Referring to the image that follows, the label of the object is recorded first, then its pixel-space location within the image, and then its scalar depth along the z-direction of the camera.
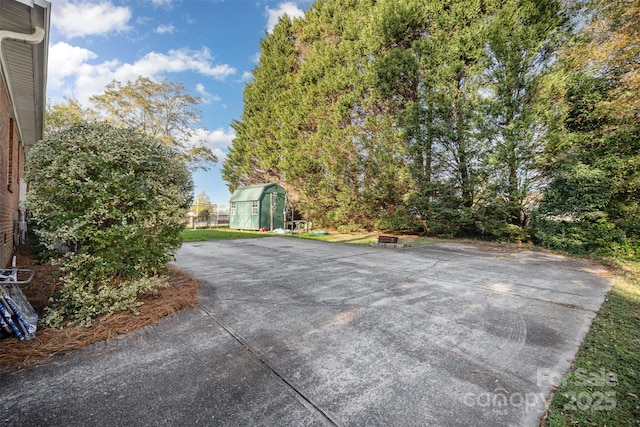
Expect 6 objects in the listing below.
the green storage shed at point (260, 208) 17.36
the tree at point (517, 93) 9.29
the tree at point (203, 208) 24.77
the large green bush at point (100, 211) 2.75
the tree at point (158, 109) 18.50
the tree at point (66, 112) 16.36
